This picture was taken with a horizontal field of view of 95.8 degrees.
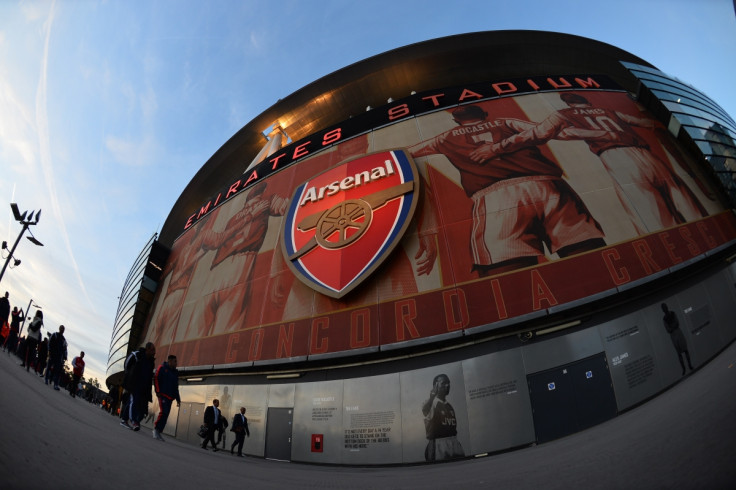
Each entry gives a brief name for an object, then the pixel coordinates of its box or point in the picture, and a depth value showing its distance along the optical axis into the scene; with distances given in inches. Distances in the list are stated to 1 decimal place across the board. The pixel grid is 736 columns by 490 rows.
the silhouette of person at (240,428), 408.5
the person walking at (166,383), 262.1
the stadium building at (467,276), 381.4
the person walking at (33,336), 371.2
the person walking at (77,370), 430.9
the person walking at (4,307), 418.0
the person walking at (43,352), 445.4
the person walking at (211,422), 410.9
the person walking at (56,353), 361.1
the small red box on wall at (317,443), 418.6
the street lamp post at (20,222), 622.8
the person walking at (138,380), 253.8
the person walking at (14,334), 504.1
